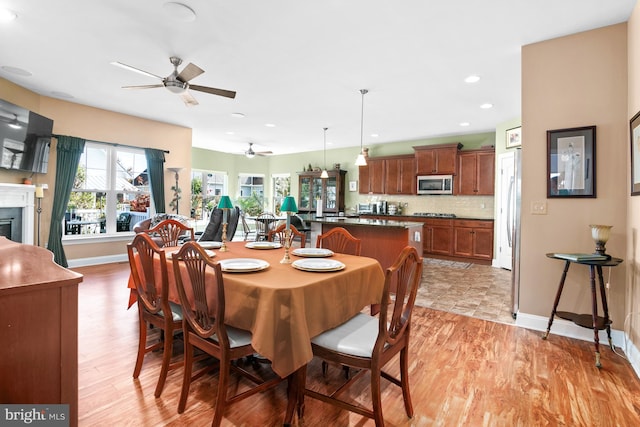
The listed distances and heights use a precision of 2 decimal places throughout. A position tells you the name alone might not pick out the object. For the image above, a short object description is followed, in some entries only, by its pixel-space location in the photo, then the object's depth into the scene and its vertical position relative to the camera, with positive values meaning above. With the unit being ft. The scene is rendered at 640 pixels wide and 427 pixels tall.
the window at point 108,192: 17.80 +1.11
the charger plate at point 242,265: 6.01 -1.06
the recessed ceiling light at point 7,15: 8.51 +5.31
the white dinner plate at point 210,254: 7.44 -1.02
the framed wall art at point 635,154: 7.62 +1.53
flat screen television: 13.08 +3.14
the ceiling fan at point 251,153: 25.20 +4.76
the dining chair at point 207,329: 5.12 -2.04
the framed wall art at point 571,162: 9.00 +1.55
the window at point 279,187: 32.56 +2.62
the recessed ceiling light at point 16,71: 12.23 +5.46
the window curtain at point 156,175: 19.75 +2.30
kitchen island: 13.48 -0.99
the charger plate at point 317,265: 6.27 -1.07
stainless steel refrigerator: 10.34 -0.93
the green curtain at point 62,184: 15.98 +1.33
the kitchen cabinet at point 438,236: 21.31 -1.54
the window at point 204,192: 28.66 +1.87
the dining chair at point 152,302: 6.12 -1.90
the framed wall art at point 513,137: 17.54 +4.36
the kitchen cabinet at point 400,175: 23.50 +2.93
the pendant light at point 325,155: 23.07 +5.32
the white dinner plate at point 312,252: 7.79 -1.00
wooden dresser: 3.21 -1.36
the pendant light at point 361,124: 14.07 +4.11
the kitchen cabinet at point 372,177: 24.98 +2.95
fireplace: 13.41 -0.11
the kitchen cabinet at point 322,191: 27.37 +1.97
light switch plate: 9.68 +0.24
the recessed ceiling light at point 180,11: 8.05 +5.21
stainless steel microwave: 21.81 +2.10
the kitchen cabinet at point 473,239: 19.94 -1.57
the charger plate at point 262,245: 8.96 -0.95
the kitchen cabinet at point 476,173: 20.22 +2.73
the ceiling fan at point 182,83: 10.23 +4.34
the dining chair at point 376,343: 5.03 -2.21
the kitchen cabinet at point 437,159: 21.43 +3.84
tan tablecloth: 4.98 -1.59
